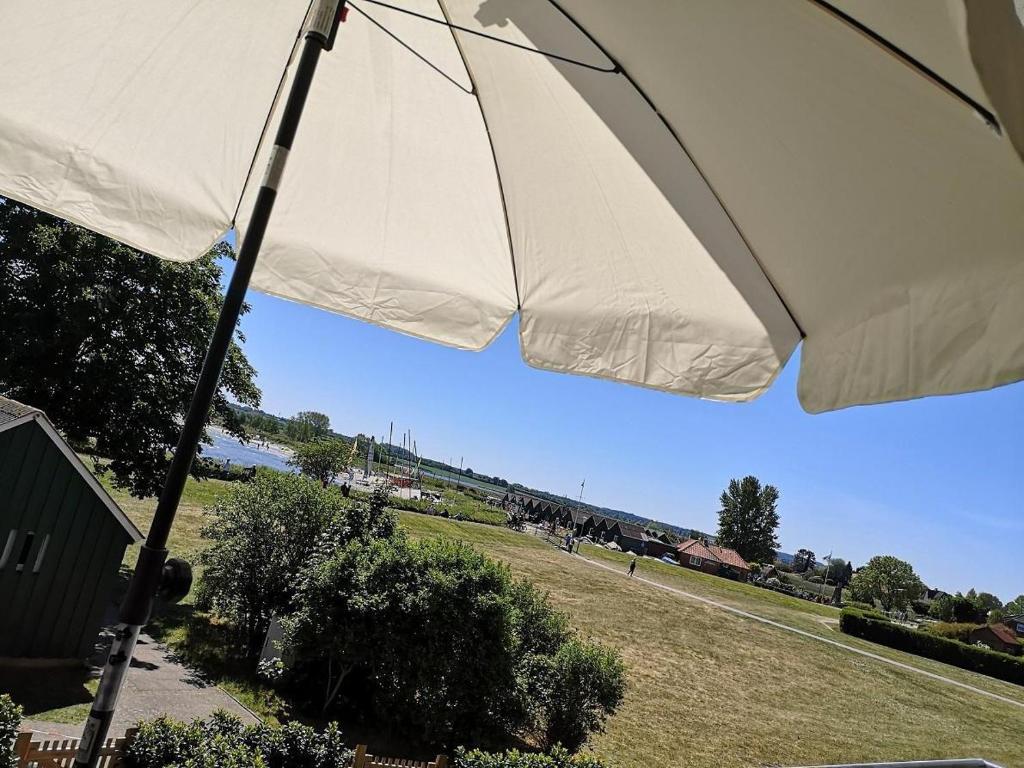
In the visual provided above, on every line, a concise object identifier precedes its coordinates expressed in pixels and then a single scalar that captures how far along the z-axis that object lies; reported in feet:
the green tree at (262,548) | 33.09
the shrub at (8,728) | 12.20
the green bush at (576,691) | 29.27
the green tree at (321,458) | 133.69
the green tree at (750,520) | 246.47
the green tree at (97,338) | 34.83
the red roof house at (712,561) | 202.39
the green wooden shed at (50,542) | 23.85
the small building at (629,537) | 212.23
